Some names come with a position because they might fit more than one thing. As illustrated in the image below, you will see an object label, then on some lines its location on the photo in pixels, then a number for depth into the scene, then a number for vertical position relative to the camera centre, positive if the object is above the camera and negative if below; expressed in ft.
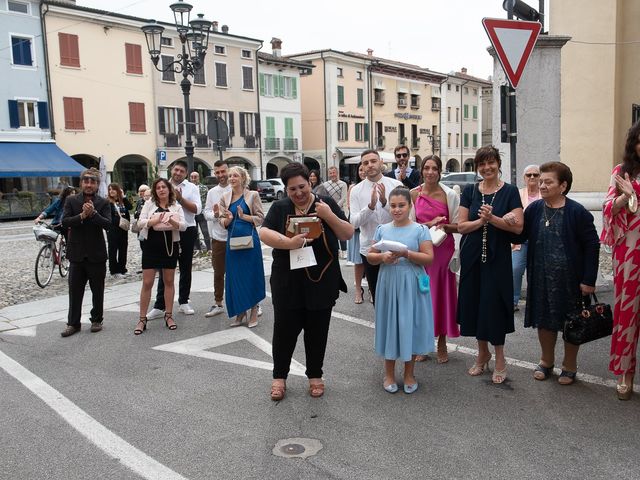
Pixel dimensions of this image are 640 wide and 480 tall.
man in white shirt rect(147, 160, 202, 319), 24.08 -2.75
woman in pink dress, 16.94 -2.28
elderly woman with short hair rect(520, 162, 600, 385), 14.57 -2.23
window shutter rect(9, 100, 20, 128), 98.32 +11.23
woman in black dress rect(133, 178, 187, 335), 21.74 -2.29
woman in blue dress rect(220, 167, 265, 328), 21.68 -2.82
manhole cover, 11.88 -5.57
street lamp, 42.45 +10.30
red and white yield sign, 19.39 +4.17
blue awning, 92.27 +3.28
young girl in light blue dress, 14.70 -3.16
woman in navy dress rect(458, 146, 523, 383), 15.25 -2.26
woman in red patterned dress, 13.84 -2.23
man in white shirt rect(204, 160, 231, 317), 23.34 -2.29
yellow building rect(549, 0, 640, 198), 33.99 +4.49
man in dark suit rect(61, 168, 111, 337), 21.31 -2.35
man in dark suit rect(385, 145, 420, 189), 24.20 -0.02
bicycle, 32.48 -3.89
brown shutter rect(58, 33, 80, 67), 104.58 +23.07
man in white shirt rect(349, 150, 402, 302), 19.52 -0.99
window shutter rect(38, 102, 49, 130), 101.91 +11.34
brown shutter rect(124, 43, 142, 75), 114.42 +23.39
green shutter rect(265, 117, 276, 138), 143.78 +11.77
